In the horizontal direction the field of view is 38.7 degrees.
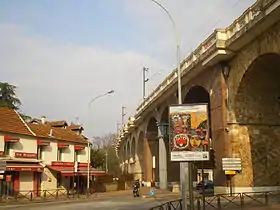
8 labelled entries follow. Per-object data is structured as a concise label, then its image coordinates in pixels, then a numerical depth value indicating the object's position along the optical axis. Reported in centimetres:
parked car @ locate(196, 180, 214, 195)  4517
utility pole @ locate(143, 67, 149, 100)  7412
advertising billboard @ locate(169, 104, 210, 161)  1473
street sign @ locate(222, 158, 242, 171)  2602
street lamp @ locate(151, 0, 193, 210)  1477
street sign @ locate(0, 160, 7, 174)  2902
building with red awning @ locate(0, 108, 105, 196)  3681
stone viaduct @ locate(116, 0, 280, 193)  2419
